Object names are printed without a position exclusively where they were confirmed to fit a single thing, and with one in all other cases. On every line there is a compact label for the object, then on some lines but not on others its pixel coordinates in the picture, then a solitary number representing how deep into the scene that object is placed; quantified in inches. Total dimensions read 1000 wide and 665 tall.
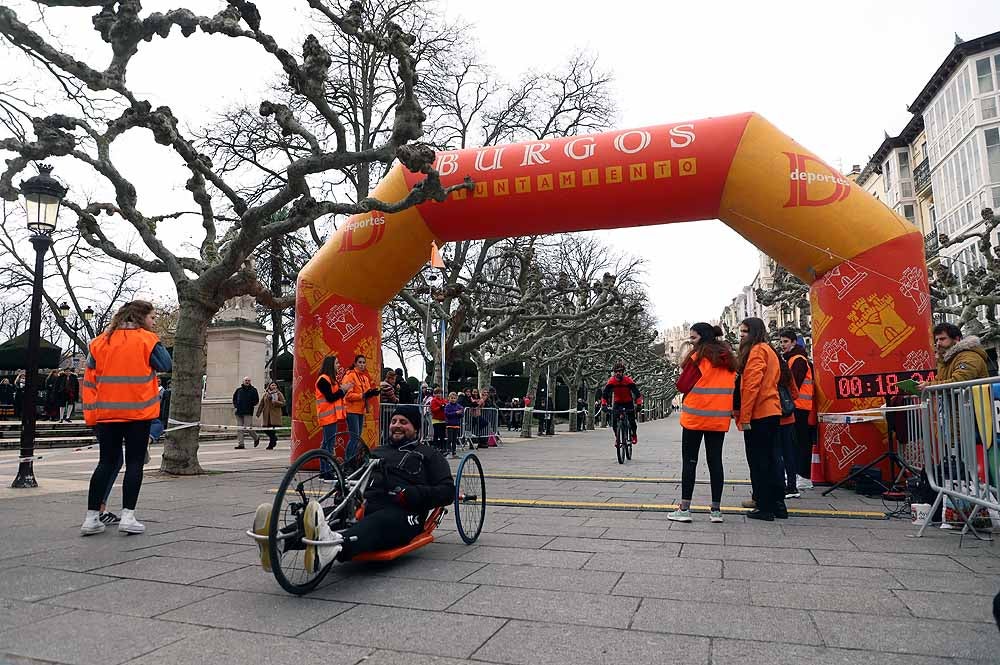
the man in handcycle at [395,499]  149.3
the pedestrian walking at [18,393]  828.6
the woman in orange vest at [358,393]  373.1
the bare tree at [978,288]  852.0
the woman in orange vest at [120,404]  219.6
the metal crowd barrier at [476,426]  731.4
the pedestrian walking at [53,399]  829.8
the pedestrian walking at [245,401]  687.7
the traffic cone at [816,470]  340.2
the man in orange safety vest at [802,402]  309.6
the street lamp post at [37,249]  331.9
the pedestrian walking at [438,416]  620.4
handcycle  143.6
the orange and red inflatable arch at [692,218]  323.6
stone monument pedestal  863.7
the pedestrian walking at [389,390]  546.3
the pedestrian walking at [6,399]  832.1
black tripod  289.4
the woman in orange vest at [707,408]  242.1
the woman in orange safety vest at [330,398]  361.7
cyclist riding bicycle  531.2
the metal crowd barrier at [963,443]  185.9
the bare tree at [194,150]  343.6
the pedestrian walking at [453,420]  650.8
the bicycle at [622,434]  507.5
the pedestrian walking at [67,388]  783.7
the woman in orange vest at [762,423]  248.7
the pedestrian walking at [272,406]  690.2
